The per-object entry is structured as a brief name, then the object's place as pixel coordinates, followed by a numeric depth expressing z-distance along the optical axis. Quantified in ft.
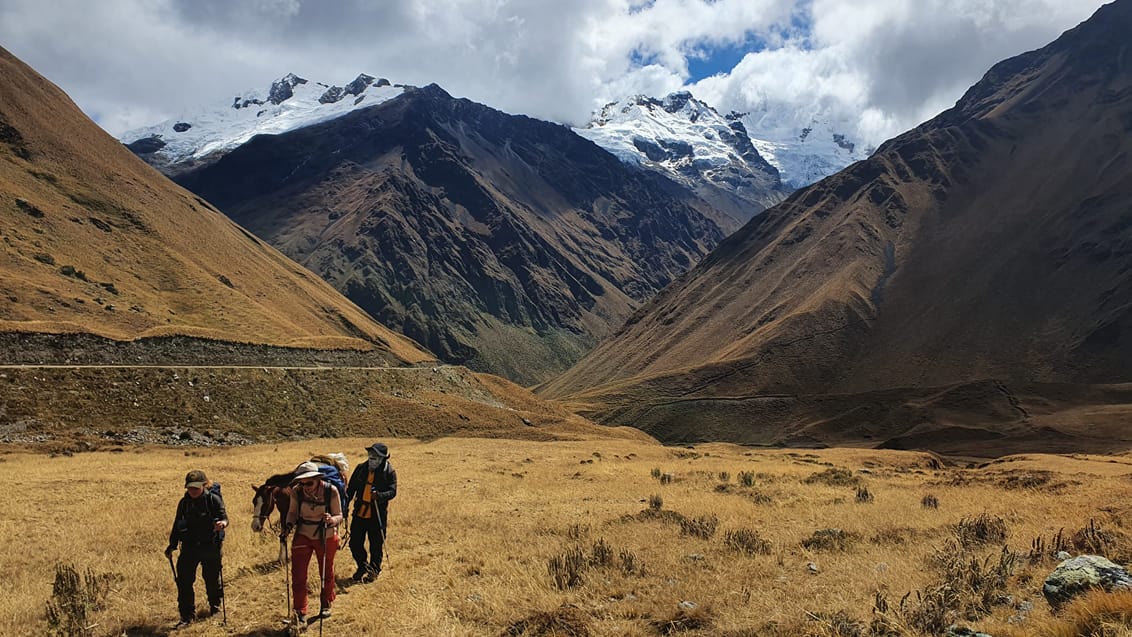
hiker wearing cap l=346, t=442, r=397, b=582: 39.50
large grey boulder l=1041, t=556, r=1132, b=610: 27.04
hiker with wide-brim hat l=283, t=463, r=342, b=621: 32.12
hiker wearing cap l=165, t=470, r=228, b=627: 32.24
